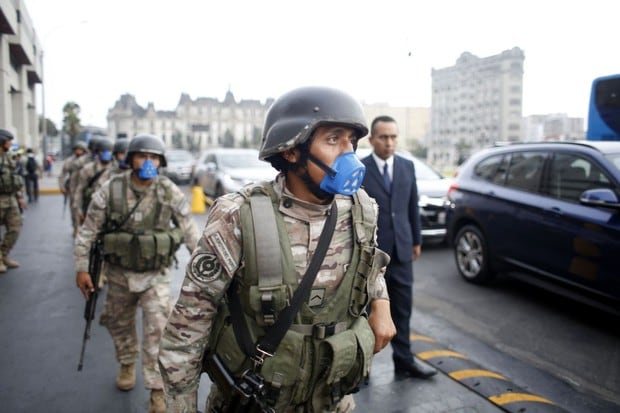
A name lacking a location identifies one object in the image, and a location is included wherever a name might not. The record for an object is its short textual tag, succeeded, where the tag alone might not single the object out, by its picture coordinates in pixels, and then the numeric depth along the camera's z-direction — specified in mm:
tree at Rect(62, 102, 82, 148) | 44969
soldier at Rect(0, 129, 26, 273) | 6926
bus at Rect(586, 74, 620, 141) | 7816
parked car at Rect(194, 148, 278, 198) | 12836
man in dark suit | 3658
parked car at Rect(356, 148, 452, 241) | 8188
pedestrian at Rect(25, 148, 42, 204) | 15059
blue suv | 4406
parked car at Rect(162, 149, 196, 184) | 23078
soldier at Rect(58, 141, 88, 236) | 9117
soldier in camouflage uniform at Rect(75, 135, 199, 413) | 3410
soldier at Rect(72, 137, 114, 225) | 6594
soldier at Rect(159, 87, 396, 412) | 1650
